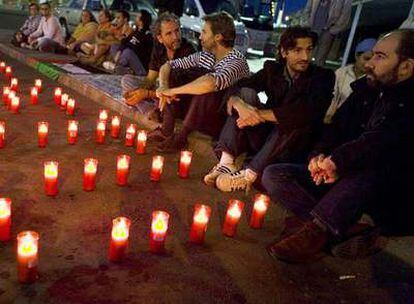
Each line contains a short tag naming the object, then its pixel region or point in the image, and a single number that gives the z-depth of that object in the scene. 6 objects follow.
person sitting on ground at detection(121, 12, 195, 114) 5.40
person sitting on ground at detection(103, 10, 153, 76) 8.70
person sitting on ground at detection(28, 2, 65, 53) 12.14
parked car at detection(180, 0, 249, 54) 13.64
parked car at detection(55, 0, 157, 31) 15.26
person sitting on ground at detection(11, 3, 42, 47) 12.79
